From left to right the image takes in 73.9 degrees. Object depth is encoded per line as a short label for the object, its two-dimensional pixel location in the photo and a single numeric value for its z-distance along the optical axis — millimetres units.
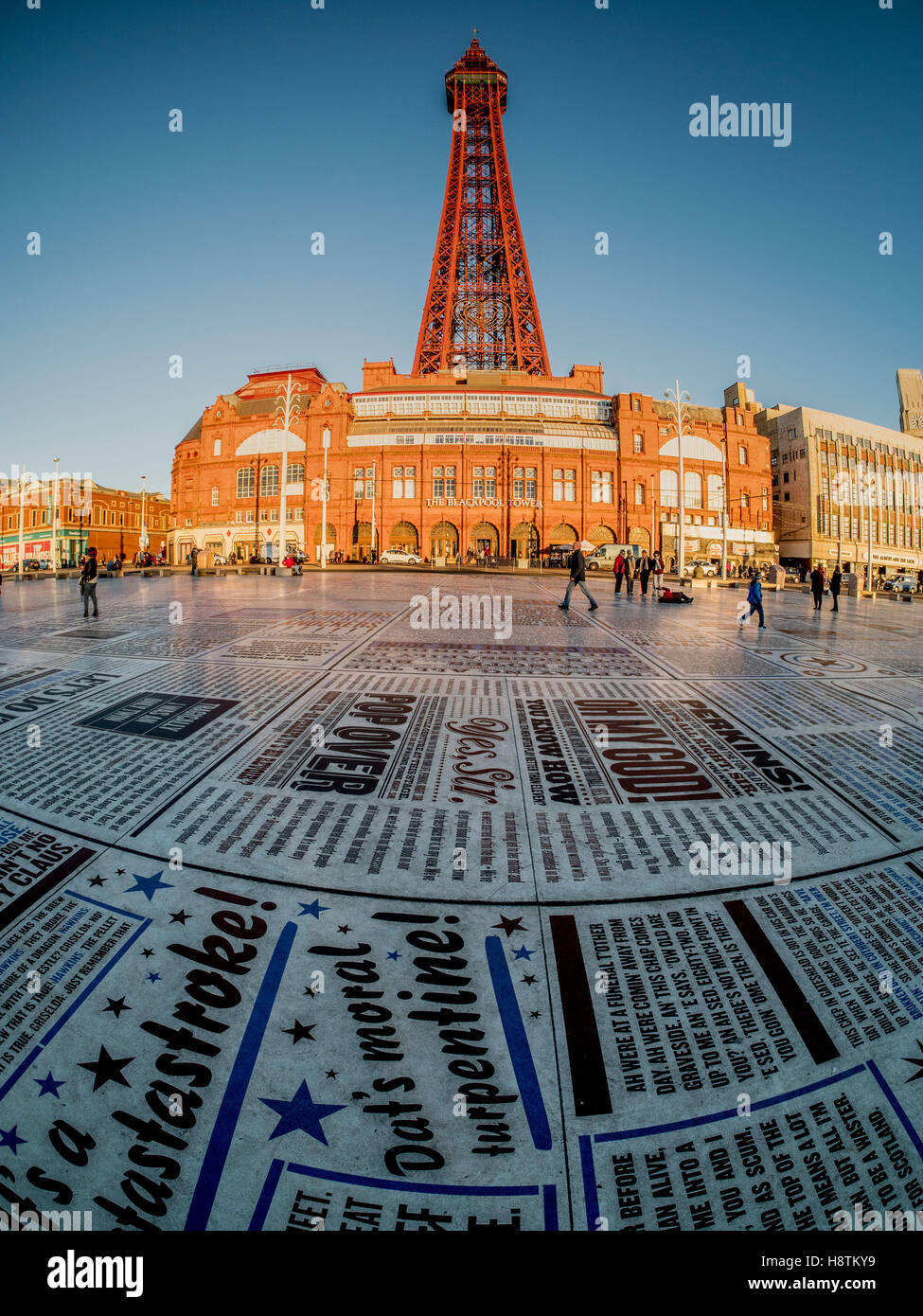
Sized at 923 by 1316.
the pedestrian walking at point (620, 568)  20128
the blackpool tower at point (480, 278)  64000
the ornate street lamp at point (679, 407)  31094
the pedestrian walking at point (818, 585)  17395
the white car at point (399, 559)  44088
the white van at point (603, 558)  38438
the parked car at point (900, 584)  37638
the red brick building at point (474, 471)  56375
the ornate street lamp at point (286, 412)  31047
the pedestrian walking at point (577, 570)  13445
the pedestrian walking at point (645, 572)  19719
